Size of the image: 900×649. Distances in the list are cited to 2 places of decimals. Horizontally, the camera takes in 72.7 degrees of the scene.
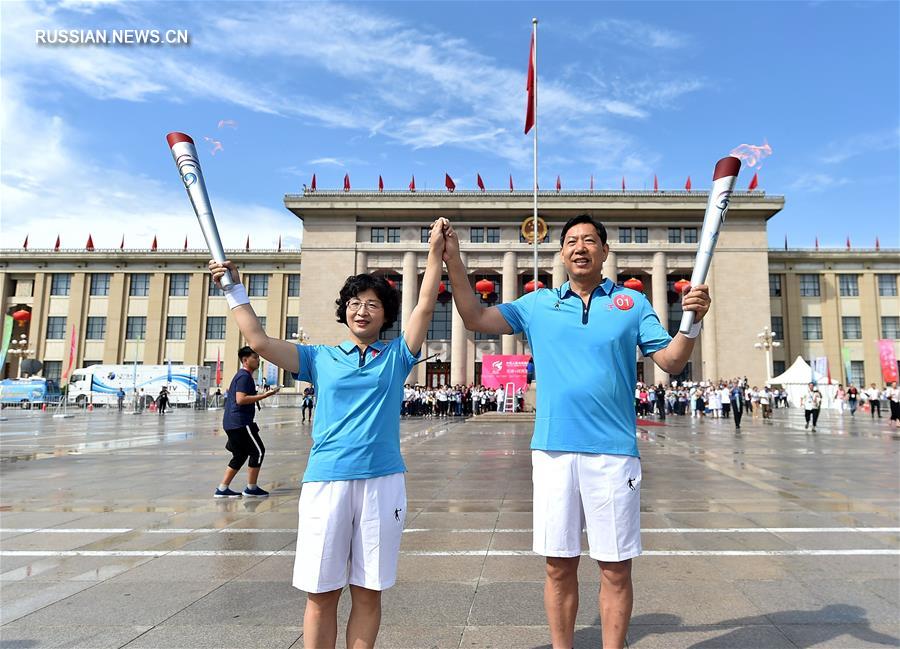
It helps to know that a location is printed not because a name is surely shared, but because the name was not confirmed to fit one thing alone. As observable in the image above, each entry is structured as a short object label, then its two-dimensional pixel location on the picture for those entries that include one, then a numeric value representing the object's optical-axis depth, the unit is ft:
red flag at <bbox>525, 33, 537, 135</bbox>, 87.81
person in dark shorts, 26.86
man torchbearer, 9.69
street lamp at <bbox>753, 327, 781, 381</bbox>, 137.49
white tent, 129.90
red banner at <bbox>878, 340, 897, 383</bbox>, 121.59
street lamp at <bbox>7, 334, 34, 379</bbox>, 193.00
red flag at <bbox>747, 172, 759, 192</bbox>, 186.39
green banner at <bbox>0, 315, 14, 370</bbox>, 101.65
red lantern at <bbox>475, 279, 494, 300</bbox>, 107.55
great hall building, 182.29
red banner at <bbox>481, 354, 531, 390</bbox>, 108.99
